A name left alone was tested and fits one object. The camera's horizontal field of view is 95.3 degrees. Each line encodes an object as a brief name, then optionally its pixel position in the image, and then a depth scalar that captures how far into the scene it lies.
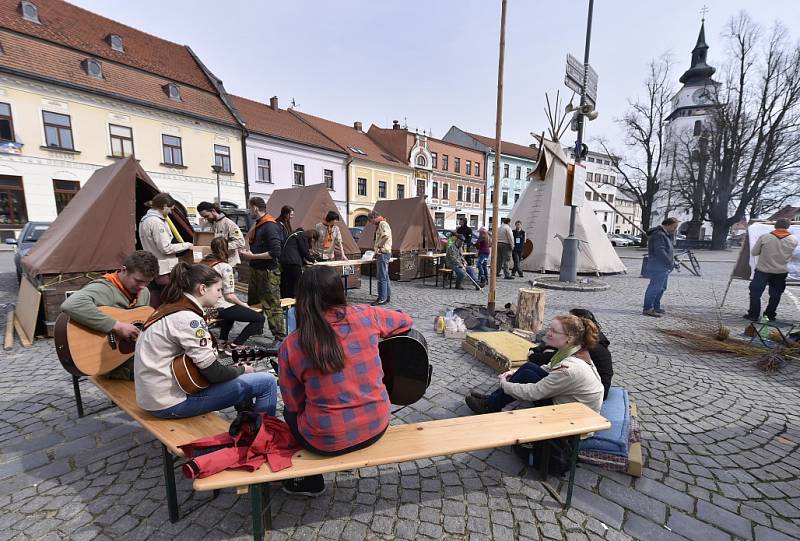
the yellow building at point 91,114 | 15.79
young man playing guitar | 2.78
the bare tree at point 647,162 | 29.81
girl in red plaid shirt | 1.83
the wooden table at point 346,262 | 7.62
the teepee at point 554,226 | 12.88
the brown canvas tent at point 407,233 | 11.19
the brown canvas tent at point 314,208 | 10.02
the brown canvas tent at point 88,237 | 5.27
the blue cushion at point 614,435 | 2.63
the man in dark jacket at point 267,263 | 5.20
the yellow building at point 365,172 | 30.03
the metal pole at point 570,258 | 10.03
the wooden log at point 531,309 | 5.80
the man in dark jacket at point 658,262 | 6.79
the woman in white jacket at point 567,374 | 2.58
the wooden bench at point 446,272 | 9.98
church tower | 46.19
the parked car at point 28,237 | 9.12
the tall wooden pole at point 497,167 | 5.68
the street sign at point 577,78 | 8.09
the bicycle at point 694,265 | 13.51
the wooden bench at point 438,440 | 1.79
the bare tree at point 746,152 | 23.58
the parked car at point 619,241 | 37.63
